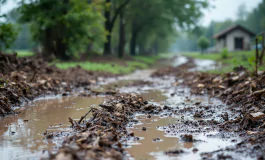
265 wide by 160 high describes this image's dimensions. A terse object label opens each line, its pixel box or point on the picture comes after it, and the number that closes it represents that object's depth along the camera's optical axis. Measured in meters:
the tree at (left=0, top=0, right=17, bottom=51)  11.98
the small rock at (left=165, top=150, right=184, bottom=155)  4.40
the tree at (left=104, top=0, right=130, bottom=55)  31.63
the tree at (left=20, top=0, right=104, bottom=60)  22.14
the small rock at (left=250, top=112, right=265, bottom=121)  5.53
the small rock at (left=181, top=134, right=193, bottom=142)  4.95
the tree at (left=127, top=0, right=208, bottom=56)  35.97
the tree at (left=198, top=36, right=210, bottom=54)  62.19
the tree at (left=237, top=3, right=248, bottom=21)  142.50
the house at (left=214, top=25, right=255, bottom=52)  49.13
